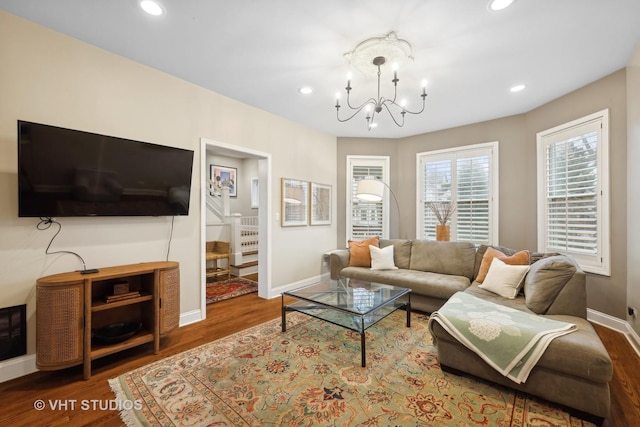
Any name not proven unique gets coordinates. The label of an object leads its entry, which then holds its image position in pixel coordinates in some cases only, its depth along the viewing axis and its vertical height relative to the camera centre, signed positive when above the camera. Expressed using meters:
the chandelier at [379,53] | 2.24 +1.42
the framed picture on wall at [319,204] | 4.59 +0.21
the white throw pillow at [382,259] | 3.85 -0.61
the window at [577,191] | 2.92 +0.31
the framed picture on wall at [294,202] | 4.14 +0.22
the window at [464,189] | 4.20 +0.46
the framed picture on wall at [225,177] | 6.77 +0.98
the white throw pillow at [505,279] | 2.66 -0.62
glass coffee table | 2.33 -0.80
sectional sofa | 1.58 -0.77
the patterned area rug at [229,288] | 4.00 -1.18
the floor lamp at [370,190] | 3.77 +0.37
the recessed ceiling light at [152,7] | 1.87 +1.46
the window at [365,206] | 5.06 +0.19
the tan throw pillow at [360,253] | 4.02 -0.55
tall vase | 4.07 -0.24
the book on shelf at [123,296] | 2.22 -0.68
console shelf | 1.92 -0.75
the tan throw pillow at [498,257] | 2.82 -0.45
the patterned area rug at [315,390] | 1.62 -1.20
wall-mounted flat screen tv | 1.98 +0.34
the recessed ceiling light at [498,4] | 1.83 +1.45
